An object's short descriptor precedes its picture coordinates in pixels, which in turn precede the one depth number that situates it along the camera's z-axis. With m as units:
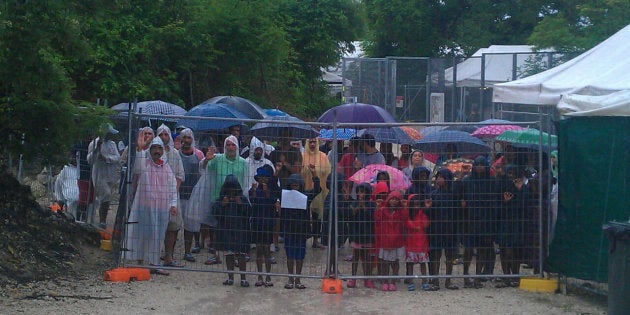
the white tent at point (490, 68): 23.05
